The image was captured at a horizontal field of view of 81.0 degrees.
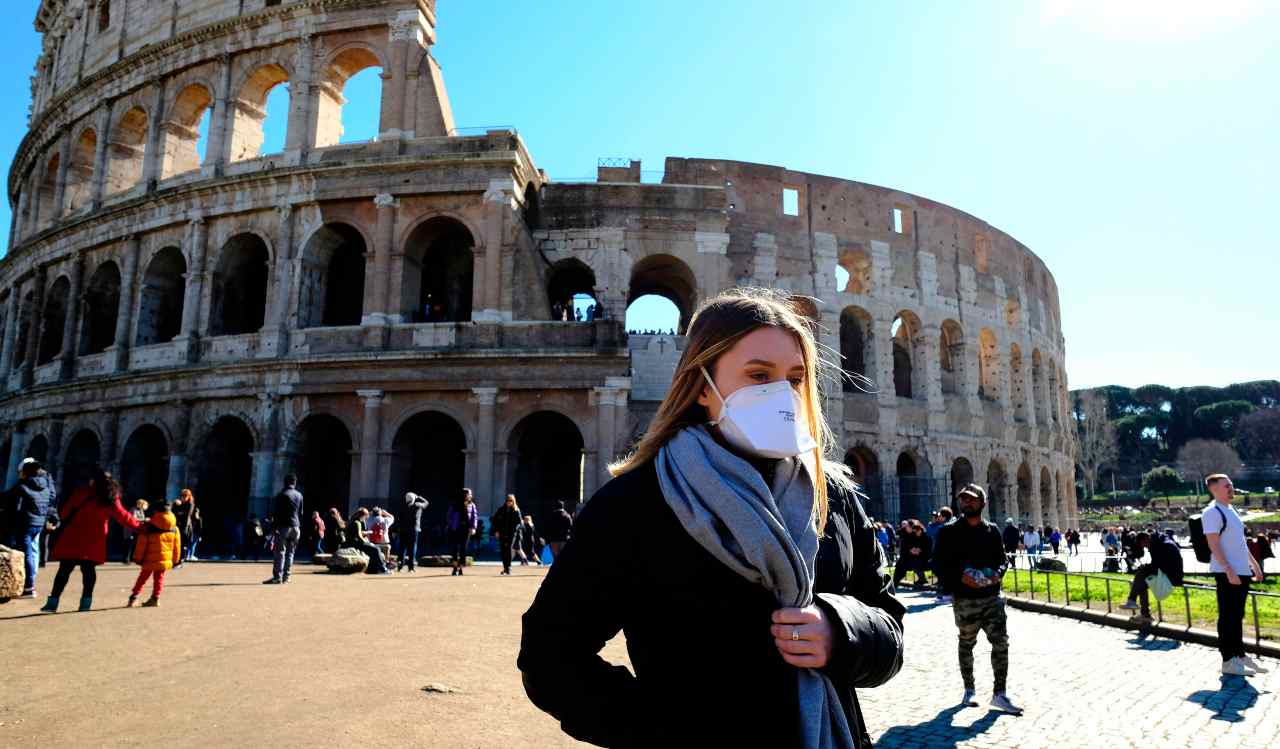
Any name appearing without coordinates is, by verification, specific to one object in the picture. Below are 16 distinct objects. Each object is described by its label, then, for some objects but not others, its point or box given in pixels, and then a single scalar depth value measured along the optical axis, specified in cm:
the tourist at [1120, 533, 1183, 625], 829
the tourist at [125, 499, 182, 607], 827
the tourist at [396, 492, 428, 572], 1350
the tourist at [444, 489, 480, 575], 1252
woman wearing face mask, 139
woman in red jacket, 787
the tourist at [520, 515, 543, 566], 1634
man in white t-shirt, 626
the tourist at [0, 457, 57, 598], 877
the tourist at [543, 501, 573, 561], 1287
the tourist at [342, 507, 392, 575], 1296
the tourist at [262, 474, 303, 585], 1098
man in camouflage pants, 537
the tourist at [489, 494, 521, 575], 1300
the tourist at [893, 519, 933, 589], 1349
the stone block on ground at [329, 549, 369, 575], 1287
